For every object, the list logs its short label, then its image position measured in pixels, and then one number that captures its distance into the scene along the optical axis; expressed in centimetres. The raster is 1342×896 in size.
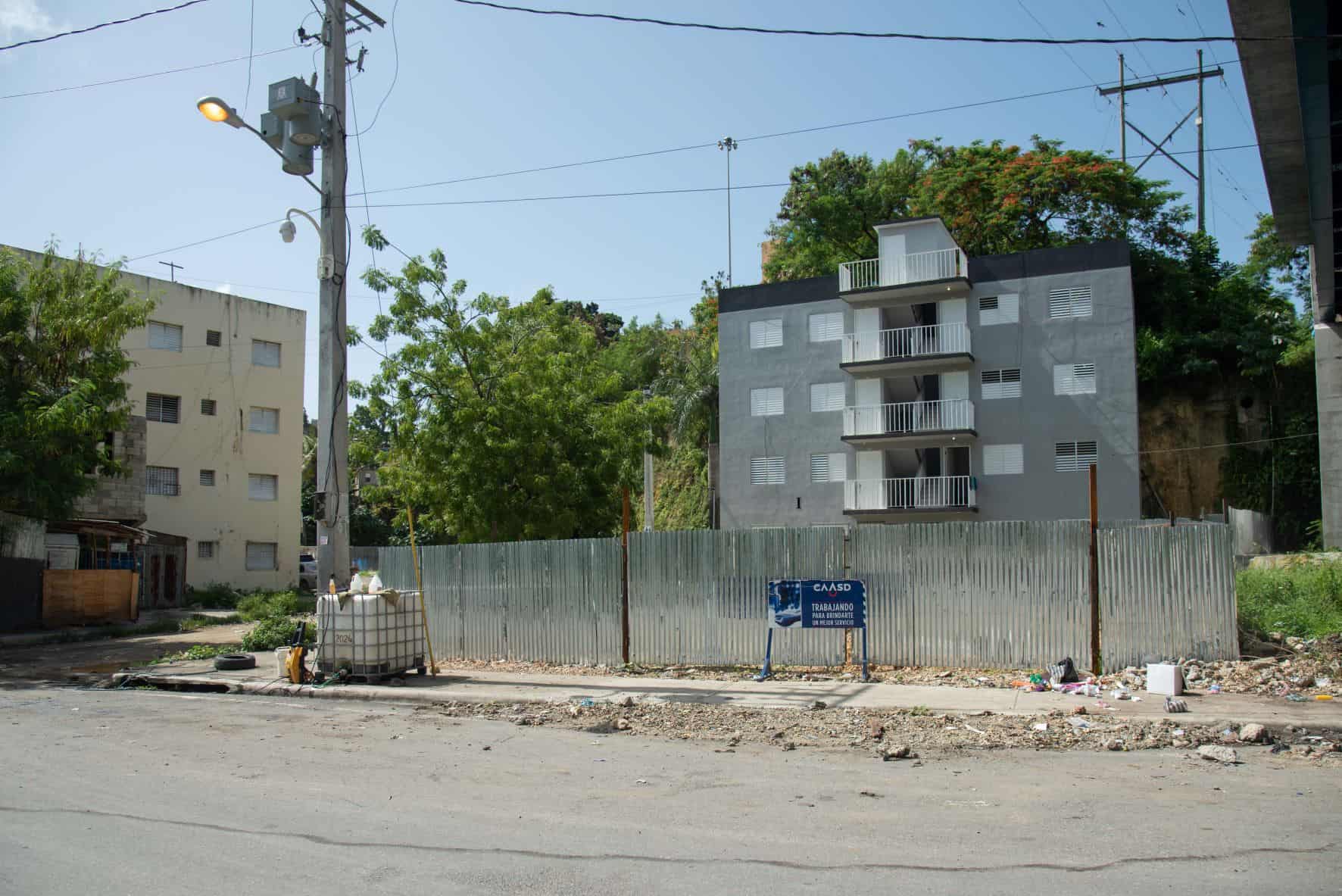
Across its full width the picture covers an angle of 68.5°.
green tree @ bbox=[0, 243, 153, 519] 1972
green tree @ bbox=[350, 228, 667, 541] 2256
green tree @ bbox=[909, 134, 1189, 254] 3962
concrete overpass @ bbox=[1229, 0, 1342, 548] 1134
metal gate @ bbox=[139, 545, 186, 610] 3266
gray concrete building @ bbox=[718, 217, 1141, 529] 3347
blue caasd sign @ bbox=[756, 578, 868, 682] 1295
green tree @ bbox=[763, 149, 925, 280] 4431
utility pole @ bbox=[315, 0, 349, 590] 1423
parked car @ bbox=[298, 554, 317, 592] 4272
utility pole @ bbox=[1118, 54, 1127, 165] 5009
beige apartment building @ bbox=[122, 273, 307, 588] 3609
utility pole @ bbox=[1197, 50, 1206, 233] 4722
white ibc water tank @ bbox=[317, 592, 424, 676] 1377
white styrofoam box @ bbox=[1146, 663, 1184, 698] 1092
